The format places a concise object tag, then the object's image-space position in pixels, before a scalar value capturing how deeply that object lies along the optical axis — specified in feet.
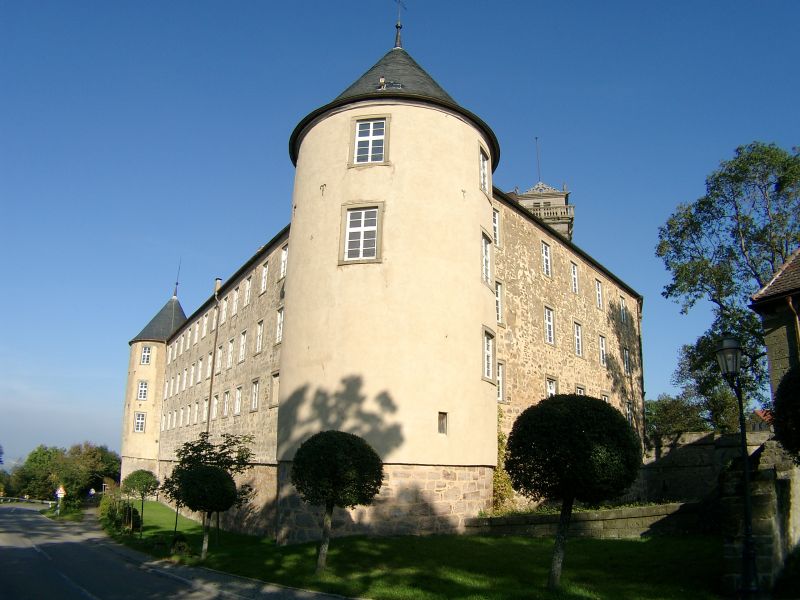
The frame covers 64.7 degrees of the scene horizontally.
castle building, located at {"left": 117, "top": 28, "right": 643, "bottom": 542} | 54.90
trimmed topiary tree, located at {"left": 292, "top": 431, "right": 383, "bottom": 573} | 40.68
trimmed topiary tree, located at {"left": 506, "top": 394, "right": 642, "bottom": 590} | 32.42
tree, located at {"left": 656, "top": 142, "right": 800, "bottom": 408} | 88.79
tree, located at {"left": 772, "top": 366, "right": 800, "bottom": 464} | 30.01
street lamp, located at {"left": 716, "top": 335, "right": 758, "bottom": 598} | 29.17
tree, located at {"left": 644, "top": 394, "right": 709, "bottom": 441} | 169.32
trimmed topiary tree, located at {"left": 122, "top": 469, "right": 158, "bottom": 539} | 115.44
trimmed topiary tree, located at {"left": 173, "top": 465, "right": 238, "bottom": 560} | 54.03
